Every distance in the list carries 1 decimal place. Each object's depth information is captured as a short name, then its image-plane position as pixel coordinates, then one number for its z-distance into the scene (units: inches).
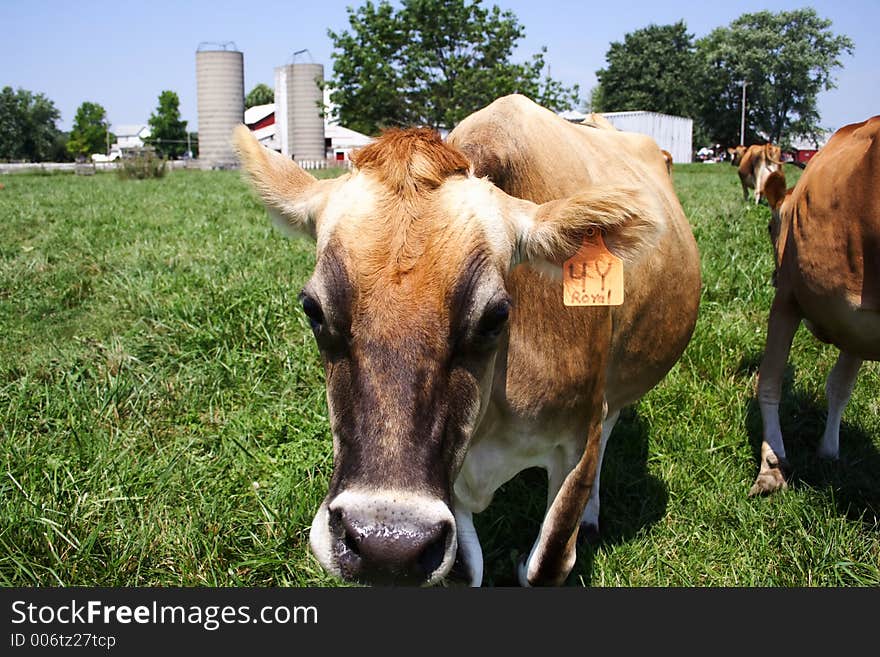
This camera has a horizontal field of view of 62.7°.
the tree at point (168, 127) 3287.4
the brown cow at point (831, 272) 128.0
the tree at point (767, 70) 1545.3
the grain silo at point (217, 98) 1800.0
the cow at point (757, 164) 619.2
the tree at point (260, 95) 4028.1
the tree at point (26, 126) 2783.0
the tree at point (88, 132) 3248.0
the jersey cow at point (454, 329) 70.6
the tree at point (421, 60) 1219.9
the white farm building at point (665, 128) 1214.9
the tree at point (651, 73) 2367.1
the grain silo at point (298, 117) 1796.3
